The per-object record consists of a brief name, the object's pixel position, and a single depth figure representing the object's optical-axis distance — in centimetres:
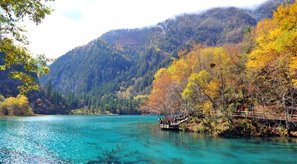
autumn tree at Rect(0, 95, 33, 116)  13649
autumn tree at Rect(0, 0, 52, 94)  979
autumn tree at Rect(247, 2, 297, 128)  3799
